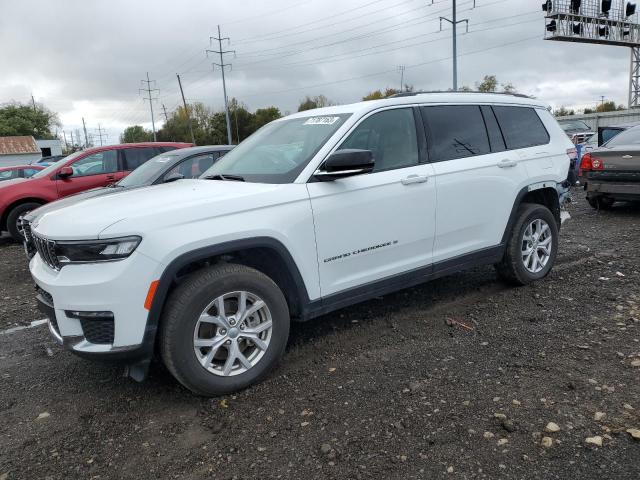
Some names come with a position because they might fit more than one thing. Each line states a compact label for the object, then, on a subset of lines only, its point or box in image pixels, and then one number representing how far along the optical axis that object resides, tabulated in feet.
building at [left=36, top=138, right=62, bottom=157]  237.86
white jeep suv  9.74
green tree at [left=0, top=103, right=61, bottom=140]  281.54
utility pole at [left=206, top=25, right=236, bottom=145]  168.02
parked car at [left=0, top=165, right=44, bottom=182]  49.65
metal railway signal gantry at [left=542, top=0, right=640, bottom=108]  110.83
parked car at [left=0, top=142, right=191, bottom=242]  31.14
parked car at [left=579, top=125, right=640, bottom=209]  27.32
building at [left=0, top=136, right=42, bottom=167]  190.29
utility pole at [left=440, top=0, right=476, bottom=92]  95.04
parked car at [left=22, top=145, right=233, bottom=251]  23.52
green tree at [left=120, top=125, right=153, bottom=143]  360.05
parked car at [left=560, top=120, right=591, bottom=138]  77.65
